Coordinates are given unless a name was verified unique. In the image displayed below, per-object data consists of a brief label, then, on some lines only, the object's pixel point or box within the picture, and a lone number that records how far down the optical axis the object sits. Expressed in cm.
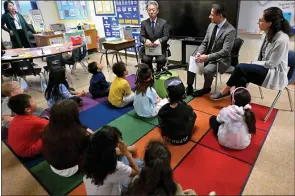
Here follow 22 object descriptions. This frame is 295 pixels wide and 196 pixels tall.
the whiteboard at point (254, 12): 290
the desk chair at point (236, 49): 280
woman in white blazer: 207
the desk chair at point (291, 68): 219
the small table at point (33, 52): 347
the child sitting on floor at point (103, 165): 115
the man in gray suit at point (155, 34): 354
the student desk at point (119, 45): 427
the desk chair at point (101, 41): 510
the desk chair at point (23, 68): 333
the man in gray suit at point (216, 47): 265
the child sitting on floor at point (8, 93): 232
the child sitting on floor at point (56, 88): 255
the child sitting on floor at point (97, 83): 301
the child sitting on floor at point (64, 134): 138
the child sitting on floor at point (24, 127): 171
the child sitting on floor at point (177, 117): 181
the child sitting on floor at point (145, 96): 227
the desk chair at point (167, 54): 363
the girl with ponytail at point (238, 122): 172
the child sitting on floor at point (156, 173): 102
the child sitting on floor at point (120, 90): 262
